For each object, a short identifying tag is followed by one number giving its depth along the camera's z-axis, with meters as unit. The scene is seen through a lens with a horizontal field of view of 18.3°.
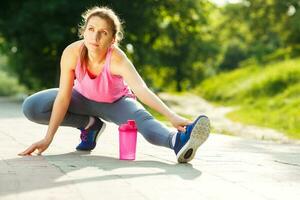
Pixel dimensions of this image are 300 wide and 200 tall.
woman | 6.98
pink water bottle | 6.98
